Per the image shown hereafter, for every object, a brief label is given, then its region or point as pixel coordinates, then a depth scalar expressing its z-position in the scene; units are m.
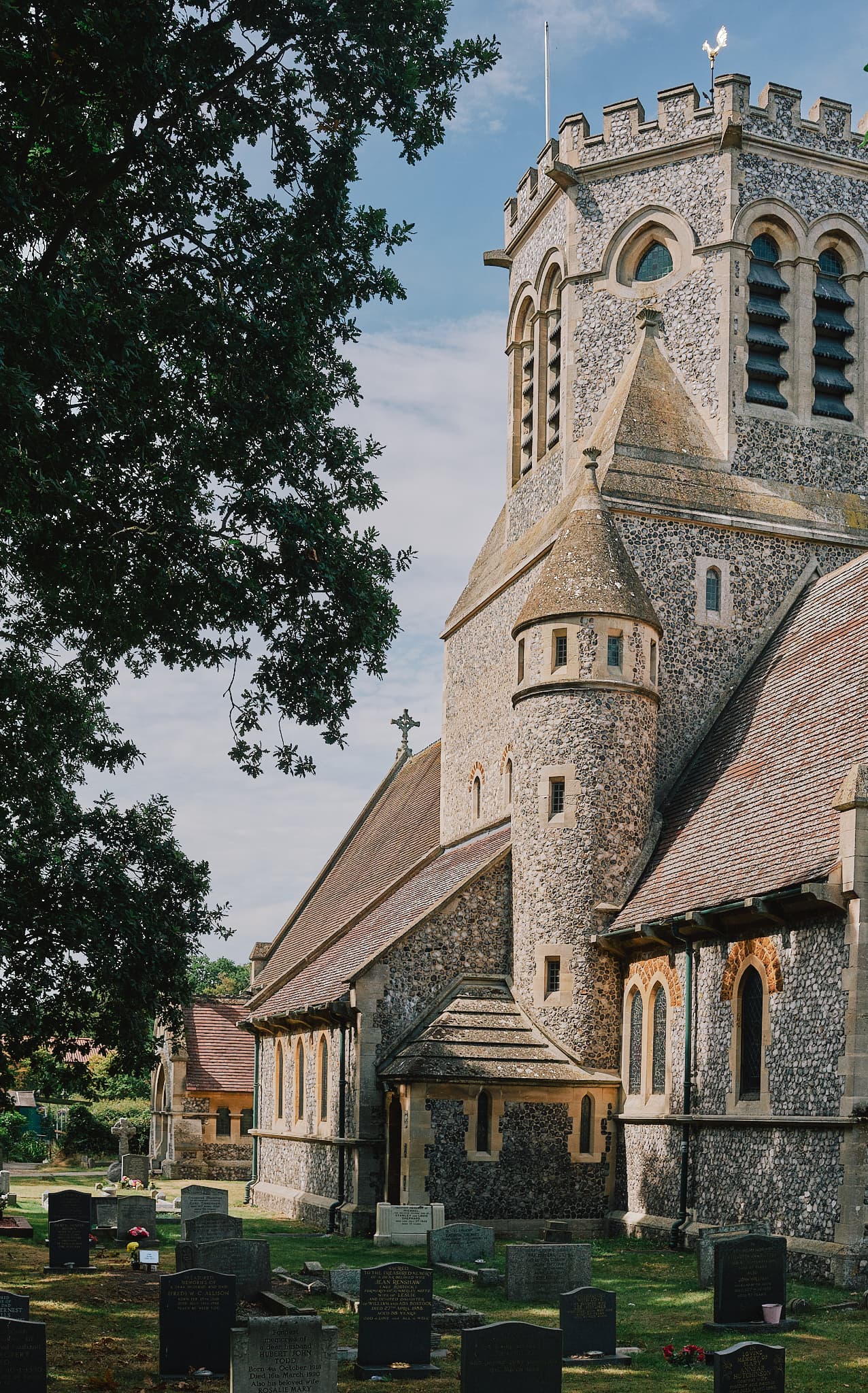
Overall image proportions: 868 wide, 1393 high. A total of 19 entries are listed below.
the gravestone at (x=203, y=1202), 22.75
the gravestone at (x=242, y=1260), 15.17
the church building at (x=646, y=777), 18.97
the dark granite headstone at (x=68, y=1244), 18.23
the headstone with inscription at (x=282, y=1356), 10.10
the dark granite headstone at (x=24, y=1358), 9.75
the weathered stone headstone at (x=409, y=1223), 20.72
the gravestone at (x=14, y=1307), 11.51
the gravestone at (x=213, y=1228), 17.91
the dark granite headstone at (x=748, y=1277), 13.55
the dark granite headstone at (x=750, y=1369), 9.95
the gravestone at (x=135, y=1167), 33.91
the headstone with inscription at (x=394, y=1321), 11.85
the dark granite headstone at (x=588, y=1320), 12.27
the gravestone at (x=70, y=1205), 19.67
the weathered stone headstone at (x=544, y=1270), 14.97
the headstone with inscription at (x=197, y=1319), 11.66
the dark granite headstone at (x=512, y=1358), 9.89
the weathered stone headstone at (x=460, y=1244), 18.05
